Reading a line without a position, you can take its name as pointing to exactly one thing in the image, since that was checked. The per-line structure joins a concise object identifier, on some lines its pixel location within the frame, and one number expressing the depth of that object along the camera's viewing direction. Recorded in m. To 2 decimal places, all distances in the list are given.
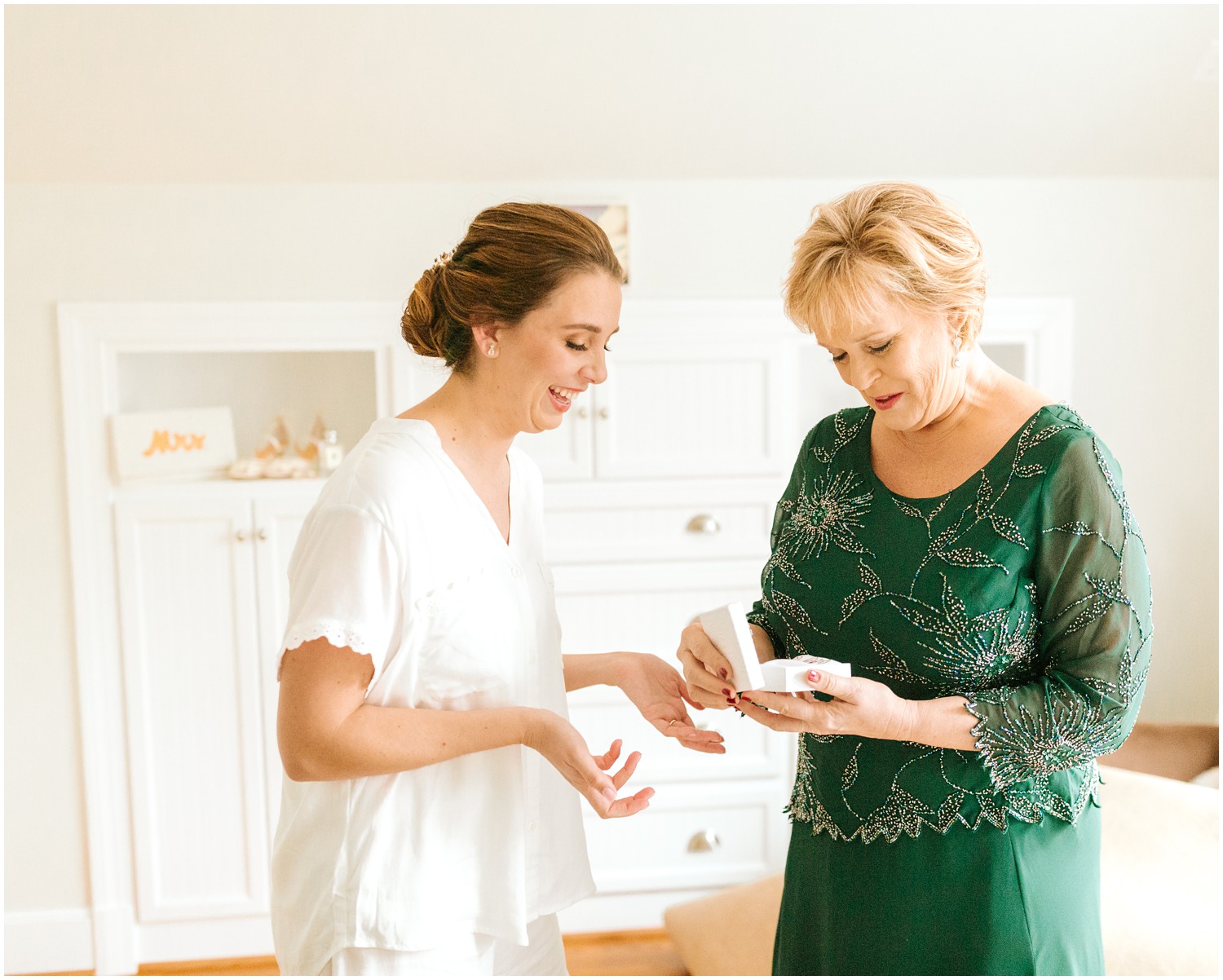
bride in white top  1.12
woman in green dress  1.18
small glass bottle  2.92
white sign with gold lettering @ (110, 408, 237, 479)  2.79
